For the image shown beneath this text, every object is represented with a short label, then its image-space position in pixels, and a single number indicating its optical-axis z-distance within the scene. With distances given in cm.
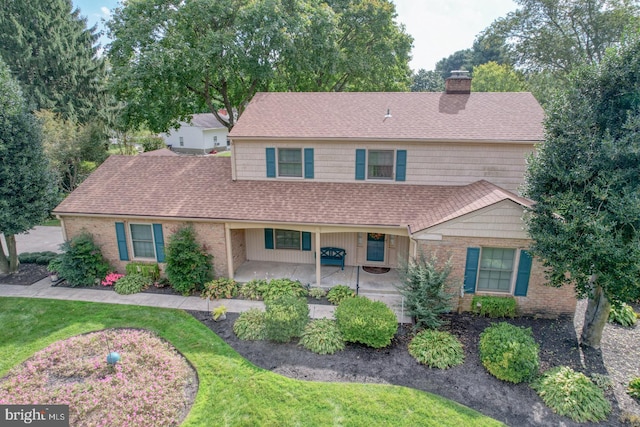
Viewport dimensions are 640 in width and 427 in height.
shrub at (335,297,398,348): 965
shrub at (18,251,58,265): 1594
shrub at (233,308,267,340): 1038
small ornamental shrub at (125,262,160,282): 1375
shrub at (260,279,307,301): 1265
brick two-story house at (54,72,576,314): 1139
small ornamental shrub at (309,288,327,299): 1279
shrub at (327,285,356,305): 1244
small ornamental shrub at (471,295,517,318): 1119
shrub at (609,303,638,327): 1095
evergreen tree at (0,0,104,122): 2633
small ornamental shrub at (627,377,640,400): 805
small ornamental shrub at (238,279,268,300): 1276
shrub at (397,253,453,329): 1043
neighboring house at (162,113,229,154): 4464
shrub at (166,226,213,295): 1277
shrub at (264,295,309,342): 991
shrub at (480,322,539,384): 843
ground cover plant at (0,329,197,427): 771
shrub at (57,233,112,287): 1354
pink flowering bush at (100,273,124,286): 1375
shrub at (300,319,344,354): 977
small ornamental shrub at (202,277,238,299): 1280
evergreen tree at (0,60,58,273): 1288
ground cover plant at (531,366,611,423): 761
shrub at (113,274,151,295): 1318
